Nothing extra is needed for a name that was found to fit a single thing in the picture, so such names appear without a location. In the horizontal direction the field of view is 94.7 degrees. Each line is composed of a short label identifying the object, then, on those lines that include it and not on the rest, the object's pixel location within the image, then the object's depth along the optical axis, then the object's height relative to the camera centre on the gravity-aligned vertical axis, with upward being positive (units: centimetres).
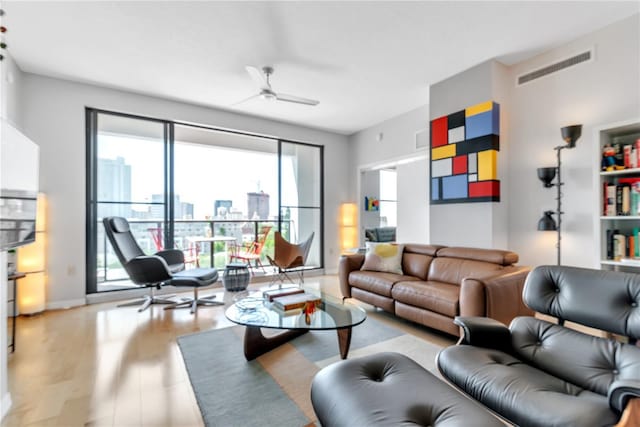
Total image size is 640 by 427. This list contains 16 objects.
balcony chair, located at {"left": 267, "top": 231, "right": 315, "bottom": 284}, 454 -62
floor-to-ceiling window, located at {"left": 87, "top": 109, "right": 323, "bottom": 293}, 407 +43
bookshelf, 233 +7
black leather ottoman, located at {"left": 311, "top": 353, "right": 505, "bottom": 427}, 104 -72
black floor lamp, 275 +35
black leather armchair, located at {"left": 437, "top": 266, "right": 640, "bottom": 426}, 108 -69
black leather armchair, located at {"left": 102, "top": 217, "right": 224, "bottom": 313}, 337 -67
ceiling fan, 310 +147
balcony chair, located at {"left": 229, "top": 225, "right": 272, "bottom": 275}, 535 -66
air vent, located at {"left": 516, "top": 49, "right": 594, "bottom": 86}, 284 +152
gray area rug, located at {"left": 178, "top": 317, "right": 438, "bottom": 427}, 167 -114
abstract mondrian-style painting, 332 +71
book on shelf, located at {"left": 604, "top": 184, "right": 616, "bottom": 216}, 242 +11
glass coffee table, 209 -78
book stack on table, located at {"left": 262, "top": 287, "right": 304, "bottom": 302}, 261 -71
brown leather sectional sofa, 235 -71
